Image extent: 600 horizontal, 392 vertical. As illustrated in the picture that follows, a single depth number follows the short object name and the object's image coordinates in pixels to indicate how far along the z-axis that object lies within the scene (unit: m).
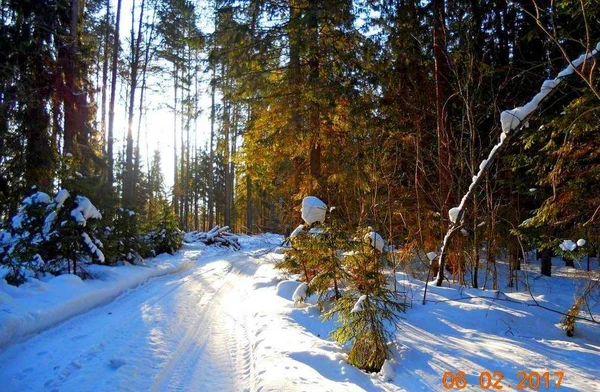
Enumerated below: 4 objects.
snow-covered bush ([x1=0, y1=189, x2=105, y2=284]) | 7.72
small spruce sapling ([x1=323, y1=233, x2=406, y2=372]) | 3.87
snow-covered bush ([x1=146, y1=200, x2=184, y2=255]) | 15.80
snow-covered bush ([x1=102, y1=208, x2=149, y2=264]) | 10.51
